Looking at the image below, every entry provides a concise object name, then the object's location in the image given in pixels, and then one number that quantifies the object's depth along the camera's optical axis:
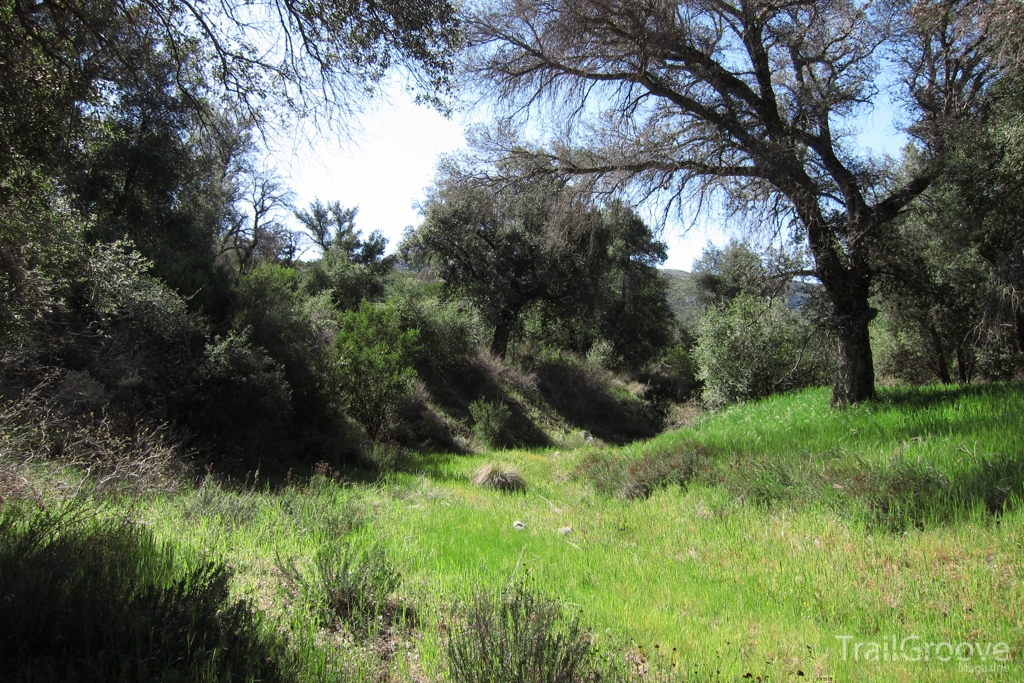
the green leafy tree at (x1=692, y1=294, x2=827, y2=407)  15.88
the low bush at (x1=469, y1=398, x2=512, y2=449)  17.34
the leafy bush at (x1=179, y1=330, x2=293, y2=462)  9.45
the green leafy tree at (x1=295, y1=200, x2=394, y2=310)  29.58
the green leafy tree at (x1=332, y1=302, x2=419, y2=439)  13.52
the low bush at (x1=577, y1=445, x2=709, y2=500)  8.32
